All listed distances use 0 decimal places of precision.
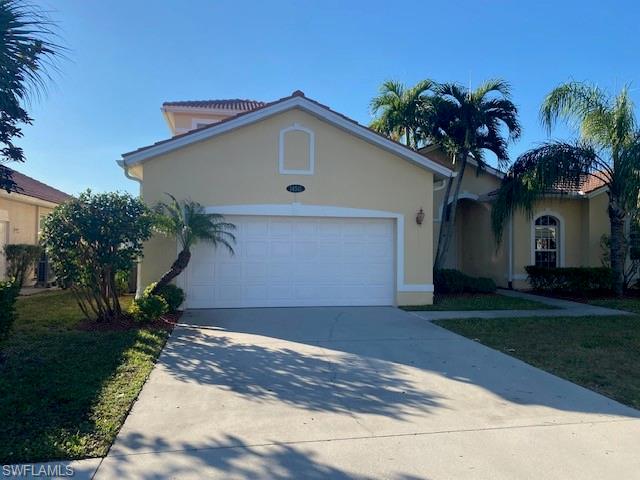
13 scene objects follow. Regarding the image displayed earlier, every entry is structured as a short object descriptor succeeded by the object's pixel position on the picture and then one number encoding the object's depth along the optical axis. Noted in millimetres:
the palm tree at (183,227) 10078
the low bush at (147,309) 9281
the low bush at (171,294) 10172
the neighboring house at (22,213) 14617
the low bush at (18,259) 14297
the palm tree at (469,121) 14266
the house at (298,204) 11180
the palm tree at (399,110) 14867
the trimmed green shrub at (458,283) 14336
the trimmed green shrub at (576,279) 14352
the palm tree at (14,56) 6395
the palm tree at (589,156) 13203
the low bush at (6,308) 6613
